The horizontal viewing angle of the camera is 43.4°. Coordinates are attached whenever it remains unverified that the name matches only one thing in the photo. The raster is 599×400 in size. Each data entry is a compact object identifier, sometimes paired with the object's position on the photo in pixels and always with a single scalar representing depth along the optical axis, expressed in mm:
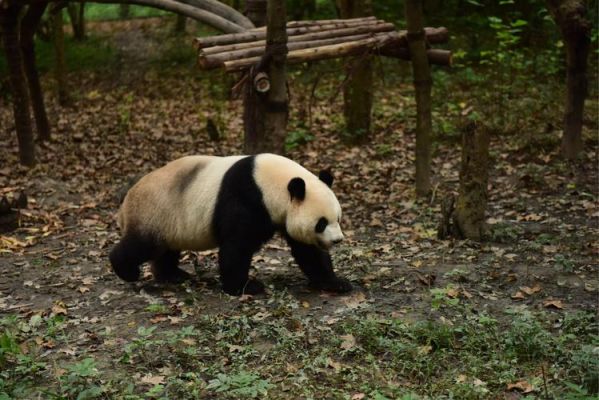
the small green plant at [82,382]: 4680
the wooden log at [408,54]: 10241
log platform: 8805
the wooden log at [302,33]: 9148
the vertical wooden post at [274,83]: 8375
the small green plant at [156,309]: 6152
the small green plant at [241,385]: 4766
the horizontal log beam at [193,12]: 9914
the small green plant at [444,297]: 6138
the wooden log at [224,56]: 8734
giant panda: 6250
